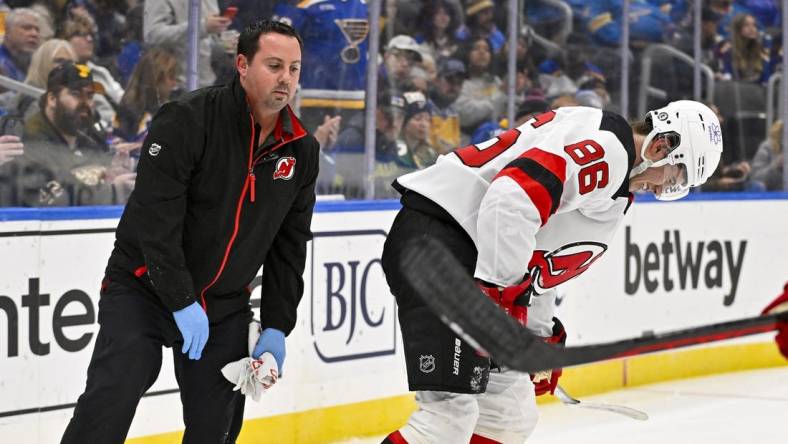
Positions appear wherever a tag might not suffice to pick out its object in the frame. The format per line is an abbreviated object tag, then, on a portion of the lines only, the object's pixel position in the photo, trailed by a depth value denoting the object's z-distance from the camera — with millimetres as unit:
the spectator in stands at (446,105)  10789
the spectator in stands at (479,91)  11055
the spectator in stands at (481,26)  11047
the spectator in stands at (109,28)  7949
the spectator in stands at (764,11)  13734
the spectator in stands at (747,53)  13625
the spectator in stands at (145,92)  8211
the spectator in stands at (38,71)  7555
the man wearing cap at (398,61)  10203
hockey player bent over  5414
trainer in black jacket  5293
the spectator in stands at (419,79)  10516
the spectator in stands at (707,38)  13273
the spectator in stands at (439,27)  10609
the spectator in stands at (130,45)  8133
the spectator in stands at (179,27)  8305
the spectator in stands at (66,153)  7633
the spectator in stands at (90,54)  7797
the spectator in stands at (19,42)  7418
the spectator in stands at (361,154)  9812
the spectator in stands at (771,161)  13523
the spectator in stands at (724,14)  13539
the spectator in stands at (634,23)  12336
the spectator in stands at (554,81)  11797
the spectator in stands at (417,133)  10445
